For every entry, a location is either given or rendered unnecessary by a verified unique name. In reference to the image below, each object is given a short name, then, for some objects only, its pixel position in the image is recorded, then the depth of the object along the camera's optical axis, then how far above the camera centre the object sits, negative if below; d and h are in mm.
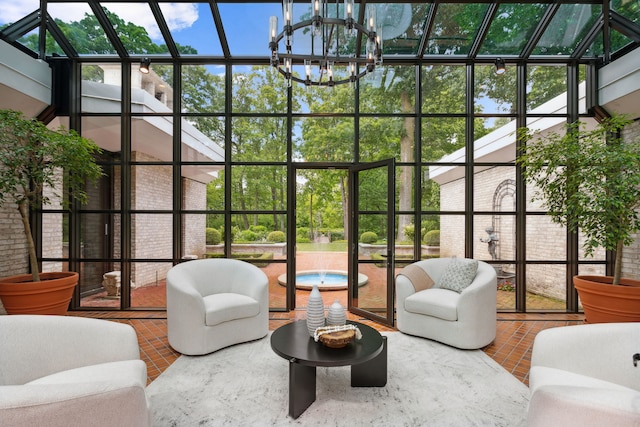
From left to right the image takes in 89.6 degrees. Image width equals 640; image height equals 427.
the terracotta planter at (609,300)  3227 -888
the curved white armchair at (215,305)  2969 -888
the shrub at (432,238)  4418 -335
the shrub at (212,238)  4449 -349
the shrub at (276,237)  4426 -331
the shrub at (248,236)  4449 -320
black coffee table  2084 -957
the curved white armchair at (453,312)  3105 -985
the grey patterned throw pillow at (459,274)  3492 -673
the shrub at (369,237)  4141 -308
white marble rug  2057 -1313
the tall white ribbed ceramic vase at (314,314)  2467 -776
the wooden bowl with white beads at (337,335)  2234 -862
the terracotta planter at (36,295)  3346 -885
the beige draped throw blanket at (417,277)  3564 -716
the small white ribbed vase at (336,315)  2463 -781
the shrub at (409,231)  4422 -241
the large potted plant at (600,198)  3164 +167
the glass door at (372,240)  3871 -345
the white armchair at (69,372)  1094 -724
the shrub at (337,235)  8648 -588
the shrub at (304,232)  8748 -521
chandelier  2004 +1176
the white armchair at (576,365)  1308 -781
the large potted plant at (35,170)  3223 +457
